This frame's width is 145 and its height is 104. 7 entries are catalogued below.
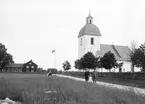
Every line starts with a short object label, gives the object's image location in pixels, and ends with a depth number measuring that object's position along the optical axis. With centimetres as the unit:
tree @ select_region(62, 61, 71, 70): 8312
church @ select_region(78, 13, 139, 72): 6722
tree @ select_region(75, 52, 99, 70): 5044
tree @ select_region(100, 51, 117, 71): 4462
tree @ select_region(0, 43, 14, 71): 7481
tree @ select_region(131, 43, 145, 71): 2831
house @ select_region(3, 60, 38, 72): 9000
